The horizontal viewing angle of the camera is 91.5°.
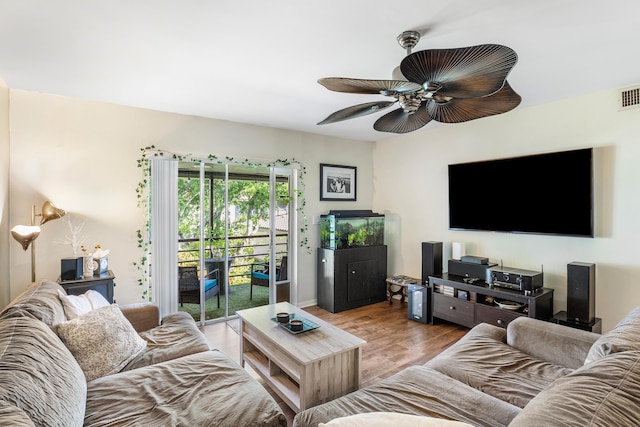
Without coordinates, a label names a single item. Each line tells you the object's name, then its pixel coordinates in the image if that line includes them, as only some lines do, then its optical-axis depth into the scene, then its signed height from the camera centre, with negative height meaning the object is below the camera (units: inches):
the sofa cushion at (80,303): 79.5 -25.3
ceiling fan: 51.3 +25.3
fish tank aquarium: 173.2 -9.9
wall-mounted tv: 117.0 +7.5
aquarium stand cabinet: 168.6 -36.6
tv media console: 119.2 -37.8
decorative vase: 115.6 -20.0
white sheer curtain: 137.9 -9.8
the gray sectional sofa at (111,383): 46.4 -36.7
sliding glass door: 149.6 -12.9
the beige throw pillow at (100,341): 69.0 -30.3
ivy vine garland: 135.5 +6.5
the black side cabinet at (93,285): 107.3 -25.8
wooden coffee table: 75.1 -39.5
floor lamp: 100.0 -5.6
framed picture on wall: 184.6 +18.1
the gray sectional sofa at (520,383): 36.2 -36.7
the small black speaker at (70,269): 109.3 -20.0
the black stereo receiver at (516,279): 120.0 -26.6
